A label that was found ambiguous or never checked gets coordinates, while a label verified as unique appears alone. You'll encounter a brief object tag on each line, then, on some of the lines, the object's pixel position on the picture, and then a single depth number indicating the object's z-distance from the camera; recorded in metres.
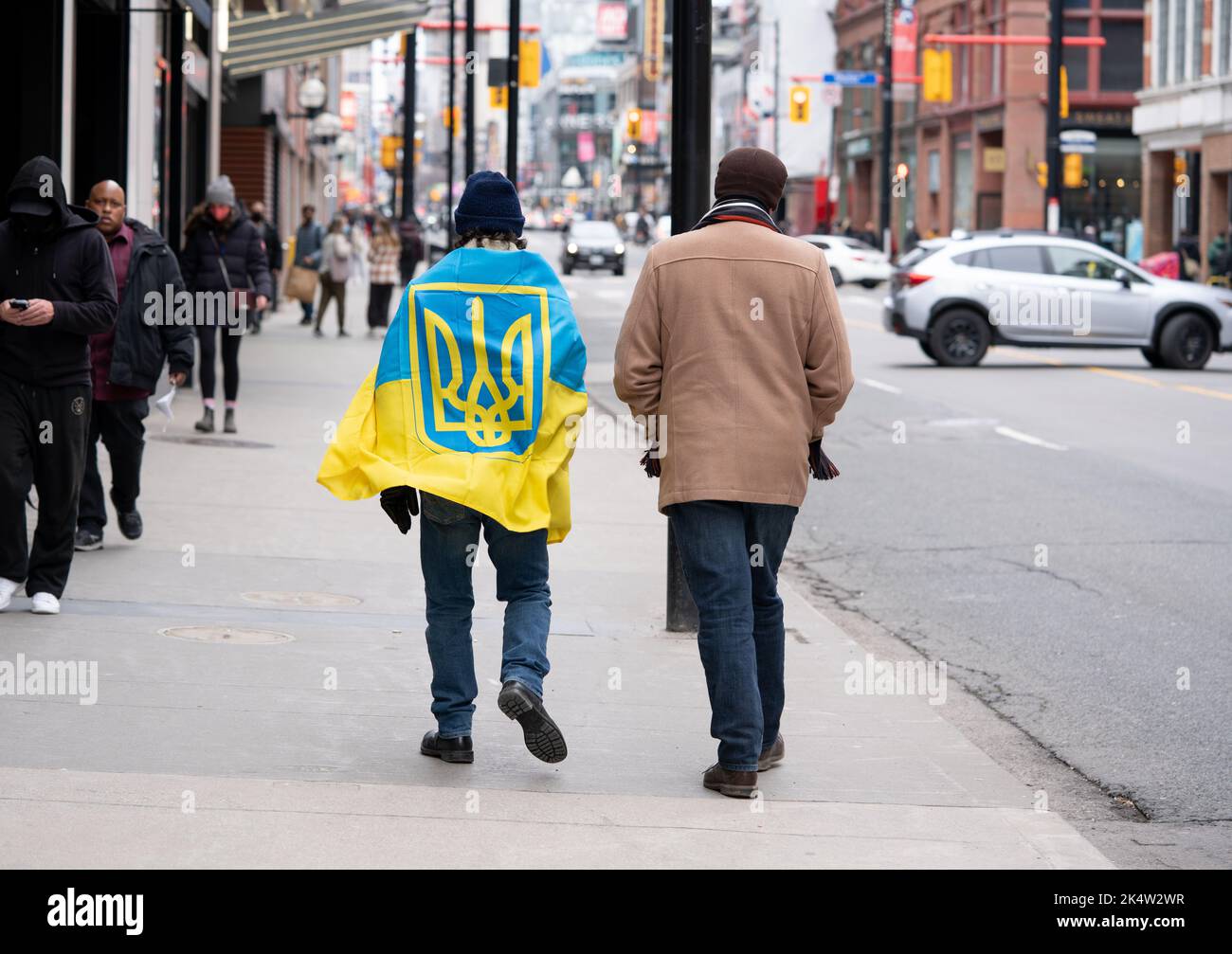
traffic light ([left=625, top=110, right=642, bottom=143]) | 64.50
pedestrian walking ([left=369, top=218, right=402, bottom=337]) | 27.27
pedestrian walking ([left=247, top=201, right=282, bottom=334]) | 26.35
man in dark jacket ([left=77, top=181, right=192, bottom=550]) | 9.74
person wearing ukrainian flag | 6.01
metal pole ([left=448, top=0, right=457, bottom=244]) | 34.34
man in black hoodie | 8.07
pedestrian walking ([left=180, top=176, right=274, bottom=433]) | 14.84
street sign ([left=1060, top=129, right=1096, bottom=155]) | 41.78
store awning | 22.83
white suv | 24.34
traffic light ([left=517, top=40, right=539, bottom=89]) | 39.34
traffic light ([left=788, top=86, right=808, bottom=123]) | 55.38
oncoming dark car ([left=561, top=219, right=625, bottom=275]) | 55.88
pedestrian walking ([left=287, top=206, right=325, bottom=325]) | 28.92
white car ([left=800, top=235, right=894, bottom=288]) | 51.78
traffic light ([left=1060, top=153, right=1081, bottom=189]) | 45.47
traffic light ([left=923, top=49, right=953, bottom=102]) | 46.59
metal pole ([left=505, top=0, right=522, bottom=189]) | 21.34
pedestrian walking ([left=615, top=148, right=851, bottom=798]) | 5.82
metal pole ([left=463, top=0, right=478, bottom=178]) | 25.66
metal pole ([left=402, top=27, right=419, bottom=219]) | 35.25
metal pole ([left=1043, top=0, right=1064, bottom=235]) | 38.91
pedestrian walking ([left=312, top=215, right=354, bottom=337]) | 26.64
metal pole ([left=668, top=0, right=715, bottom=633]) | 8.30
